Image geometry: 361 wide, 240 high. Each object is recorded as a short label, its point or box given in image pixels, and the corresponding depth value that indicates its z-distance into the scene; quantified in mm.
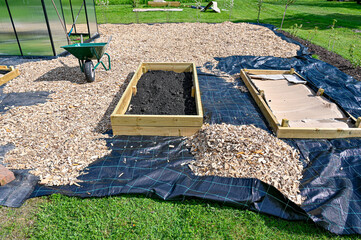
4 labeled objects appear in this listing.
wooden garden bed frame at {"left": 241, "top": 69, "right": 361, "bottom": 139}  3814
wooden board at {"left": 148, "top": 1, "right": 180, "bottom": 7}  20703
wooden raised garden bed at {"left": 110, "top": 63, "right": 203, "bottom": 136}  3799
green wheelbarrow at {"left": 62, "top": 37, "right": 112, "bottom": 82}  5398
